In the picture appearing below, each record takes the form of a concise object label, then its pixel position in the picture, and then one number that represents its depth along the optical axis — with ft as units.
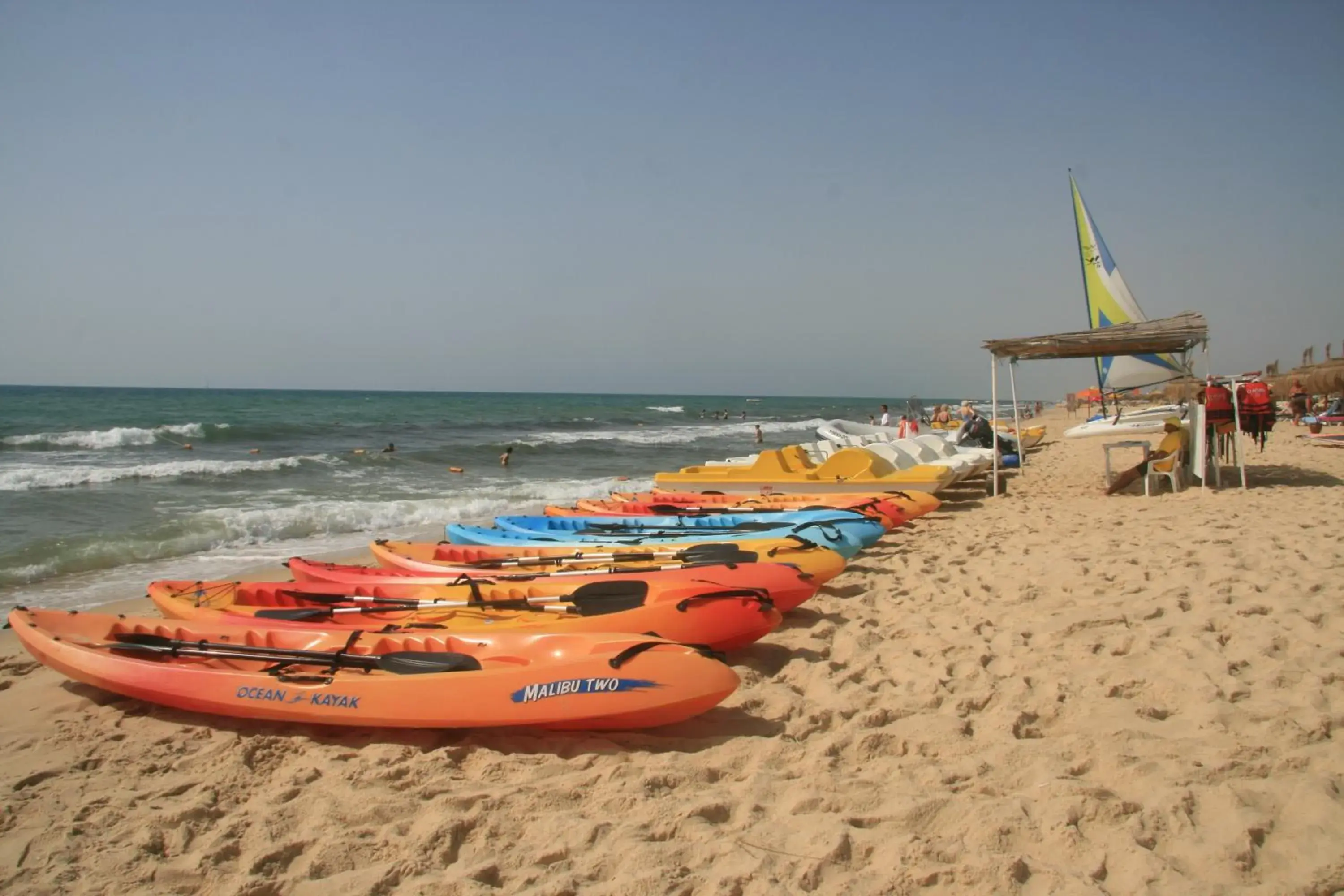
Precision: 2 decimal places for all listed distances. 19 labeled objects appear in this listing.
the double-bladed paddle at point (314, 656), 12.19
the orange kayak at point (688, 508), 27.07
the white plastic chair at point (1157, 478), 30.37
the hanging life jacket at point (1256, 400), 31.73
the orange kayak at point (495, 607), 14.33
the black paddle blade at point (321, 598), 16.98
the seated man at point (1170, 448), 30.58
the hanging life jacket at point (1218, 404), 30.14
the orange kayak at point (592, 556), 18.90
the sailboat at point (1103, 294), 50.96
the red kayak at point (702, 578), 16.03
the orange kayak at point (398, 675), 11.18
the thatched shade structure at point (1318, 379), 76.02
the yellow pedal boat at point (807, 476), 33.06
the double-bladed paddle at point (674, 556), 19.47
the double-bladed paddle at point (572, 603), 15.17
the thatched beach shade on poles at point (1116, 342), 29.27
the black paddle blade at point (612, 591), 15.37
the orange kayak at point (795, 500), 28.58
